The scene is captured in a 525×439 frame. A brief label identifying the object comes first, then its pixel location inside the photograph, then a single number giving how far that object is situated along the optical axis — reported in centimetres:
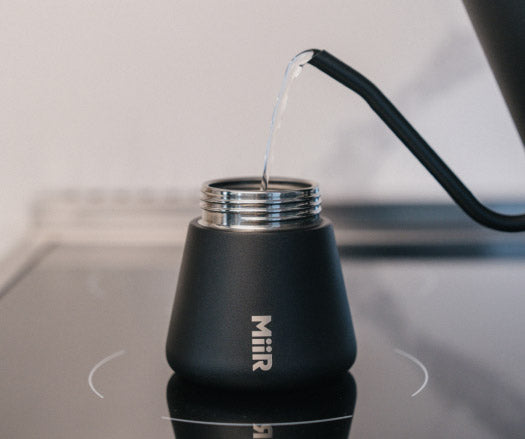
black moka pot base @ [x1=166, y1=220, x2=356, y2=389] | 48
